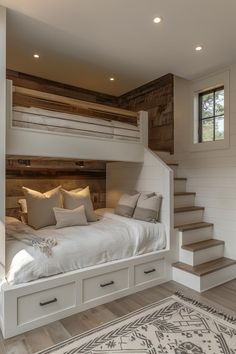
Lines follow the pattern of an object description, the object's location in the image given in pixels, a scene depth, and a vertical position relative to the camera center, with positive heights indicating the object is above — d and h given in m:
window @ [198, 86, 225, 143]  3.61 +0.96
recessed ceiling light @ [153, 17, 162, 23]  2.38 +1.54
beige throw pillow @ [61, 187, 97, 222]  3.13 -0.31
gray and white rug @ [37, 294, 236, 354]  1.82 -1.25
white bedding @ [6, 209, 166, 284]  2.06 -0.67
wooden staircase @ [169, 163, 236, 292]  2.81 -0.94
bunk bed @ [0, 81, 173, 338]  2.05 +0.00
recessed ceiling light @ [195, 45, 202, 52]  2.90 +1.55
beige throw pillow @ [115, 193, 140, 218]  3.25 -0.37
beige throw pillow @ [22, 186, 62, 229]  2.80 -0.36
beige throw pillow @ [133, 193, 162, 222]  3.04 -0.38
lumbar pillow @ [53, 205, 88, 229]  2.79 -0.46
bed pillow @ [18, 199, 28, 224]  3.09 -0.45
